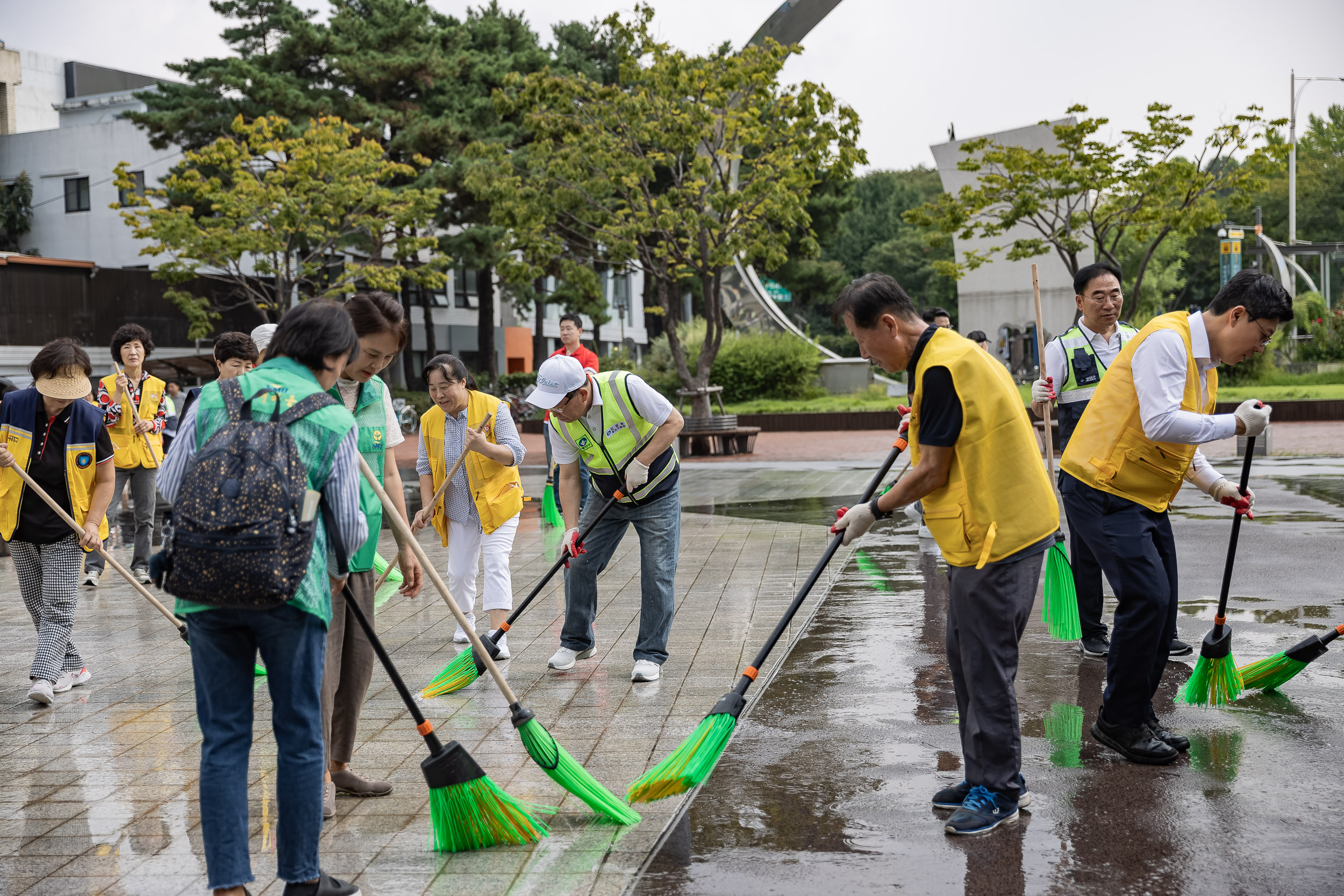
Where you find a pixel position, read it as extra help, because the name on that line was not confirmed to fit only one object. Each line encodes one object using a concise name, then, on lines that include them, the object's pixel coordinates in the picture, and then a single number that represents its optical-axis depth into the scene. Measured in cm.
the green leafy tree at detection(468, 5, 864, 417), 2025
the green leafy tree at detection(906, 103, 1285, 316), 1959
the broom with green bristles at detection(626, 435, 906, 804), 367
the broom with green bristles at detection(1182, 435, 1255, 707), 473
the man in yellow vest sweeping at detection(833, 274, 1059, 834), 347
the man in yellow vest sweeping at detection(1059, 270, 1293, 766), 405
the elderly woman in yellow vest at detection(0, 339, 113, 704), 558
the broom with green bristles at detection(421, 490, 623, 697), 529
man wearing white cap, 539
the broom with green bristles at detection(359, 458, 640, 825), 362
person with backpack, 271
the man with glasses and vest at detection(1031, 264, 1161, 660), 580
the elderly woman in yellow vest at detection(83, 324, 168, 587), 861
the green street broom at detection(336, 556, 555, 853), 344
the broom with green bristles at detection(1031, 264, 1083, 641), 555
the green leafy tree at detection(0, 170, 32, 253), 3947
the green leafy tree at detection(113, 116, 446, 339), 2544
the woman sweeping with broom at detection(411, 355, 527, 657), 601
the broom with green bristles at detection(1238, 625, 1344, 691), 483
